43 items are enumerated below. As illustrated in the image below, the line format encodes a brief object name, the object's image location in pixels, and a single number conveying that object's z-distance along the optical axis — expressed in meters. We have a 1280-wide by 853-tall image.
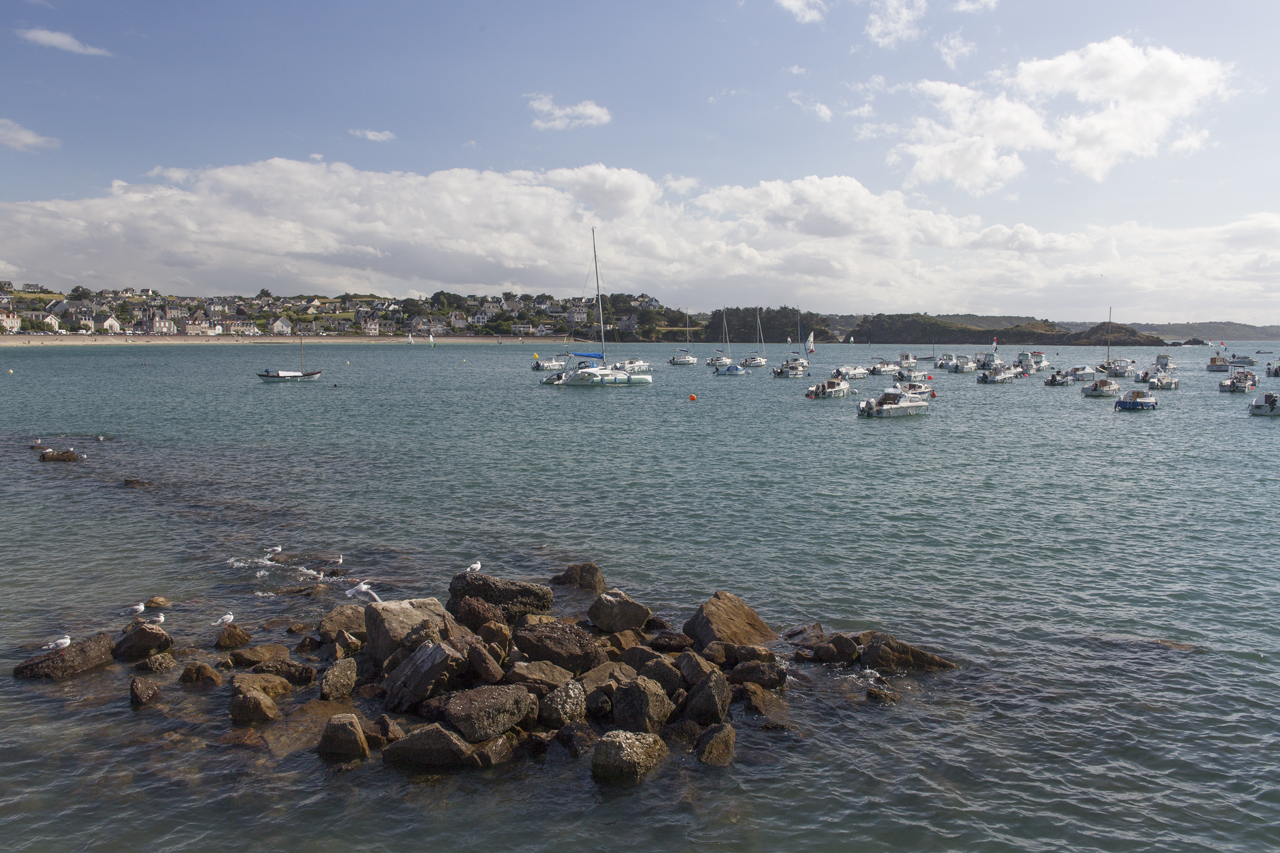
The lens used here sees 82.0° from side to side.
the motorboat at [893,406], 60.34
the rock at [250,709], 11.80
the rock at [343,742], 10.92
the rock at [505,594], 16.44
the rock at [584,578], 18.30
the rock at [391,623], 13.84
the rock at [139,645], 14.14
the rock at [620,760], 10.50
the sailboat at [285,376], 90.75
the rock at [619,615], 15.59
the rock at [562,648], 13.52
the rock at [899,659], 14.06
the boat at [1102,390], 79.12
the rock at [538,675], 12.50
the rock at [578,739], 11.27
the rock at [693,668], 12.54
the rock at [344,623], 14.72
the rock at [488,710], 11.29
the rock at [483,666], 12.61
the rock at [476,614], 15.41
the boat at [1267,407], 60.66
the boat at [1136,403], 66.38
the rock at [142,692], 12.40
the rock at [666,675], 12.57
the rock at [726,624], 14.54
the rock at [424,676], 12.32
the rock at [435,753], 10.78
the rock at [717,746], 11.01
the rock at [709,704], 11.92
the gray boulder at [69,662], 13.39
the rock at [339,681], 12.66
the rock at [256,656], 13.89
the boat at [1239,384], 85.00
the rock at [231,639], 14.72
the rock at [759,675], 13.14
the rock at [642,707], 11.64
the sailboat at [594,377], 87.88
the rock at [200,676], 13.18
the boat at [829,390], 77.75
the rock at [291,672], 13.21
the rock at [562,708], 11.84
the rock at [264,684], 12.35
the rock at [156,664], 13.65
